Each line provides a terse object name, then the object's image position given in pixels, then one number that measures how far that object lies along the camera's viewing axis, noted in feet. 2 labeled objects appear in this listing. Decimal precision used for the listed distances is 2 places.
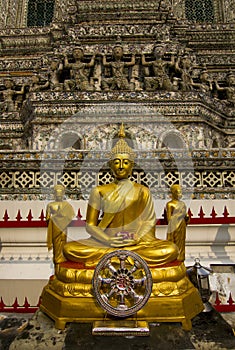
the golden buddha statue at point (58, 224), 10.48
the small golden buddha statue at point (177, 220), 11.10
